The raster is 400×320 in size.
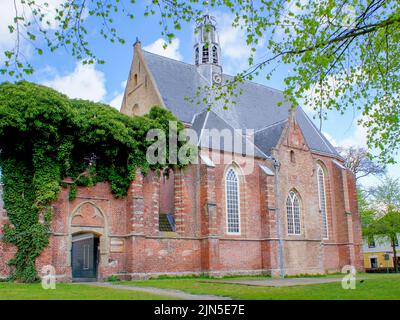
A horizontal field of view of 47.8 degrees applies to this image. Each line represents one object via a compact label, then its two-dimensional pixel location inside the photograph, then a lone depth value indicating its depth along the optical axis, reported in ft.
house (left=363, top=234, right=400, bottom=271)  191.43
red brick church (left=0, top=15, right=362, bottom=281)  84.38
